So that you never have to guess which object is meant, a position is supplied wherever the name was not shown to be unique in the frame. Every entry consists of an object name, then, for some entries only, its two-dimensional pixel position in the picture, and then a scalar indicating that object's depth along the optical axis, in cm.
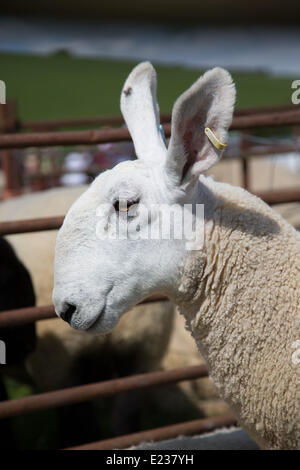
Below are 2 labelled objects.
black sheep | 264
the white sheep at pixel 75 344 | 294
